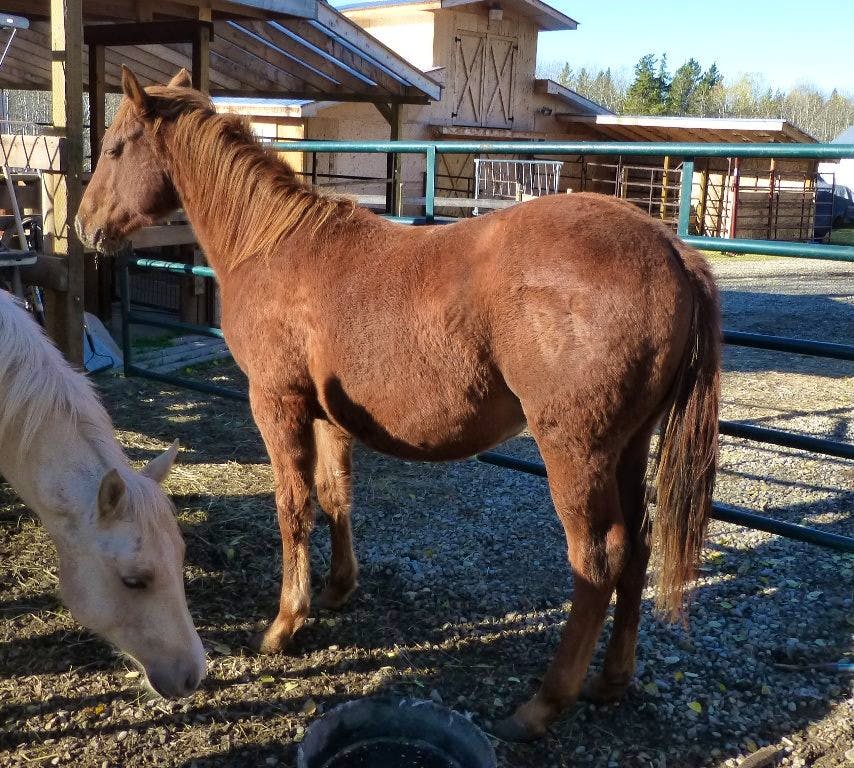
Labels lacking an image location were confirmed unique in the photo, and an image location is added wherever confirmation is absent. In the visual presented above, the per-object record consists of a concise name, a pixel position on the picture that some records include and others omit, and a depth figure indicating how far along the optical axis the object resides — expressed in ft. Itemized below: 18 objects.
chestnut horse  7.57
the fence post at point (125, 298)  17.65
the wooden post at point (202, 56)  22.11
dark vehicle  78.84
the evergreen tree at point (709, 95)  196.85
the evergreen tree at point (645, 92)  120.16
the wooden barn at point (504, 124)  55.67
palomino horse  7.32
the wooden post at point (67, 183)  14.45
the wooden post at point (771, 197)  66.08
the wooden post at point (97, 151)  25.73
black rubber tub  7.56
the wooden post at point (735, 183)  56.84
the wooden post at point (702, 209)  65.92
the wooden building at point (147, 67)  14.76
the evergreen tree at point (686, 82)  174.93
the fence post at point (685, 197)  11.21
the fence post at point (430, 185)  13.50
